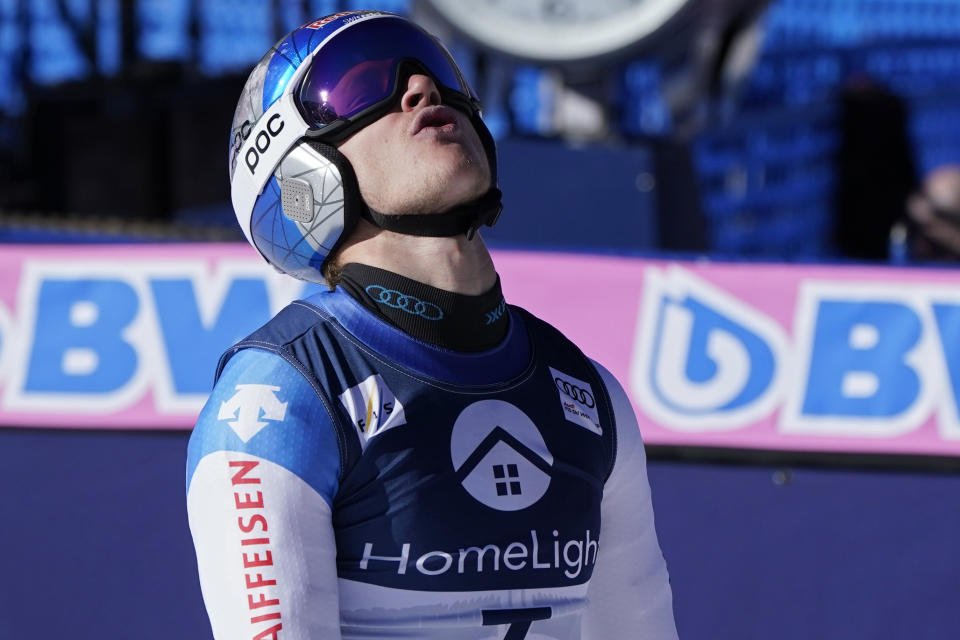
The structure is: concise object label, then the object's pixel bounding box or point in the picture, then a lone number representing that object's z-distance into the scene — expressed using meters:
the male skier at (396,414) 7.10
